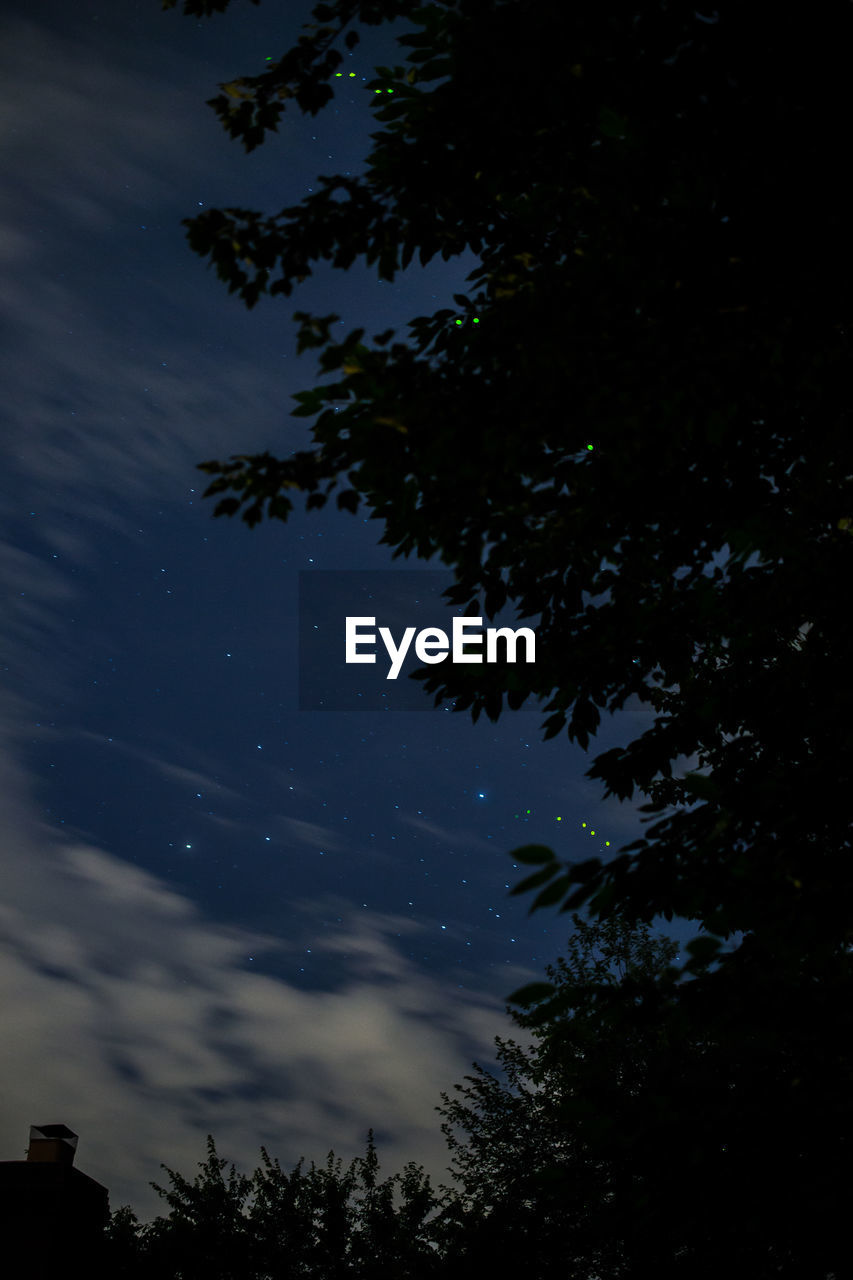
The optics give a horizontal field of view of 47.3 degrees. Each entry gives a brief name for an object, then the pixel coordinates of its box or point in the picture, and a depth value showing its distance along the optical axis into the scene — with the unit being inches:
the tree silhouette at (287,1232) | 1017.5
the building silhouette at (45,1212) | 846.5
